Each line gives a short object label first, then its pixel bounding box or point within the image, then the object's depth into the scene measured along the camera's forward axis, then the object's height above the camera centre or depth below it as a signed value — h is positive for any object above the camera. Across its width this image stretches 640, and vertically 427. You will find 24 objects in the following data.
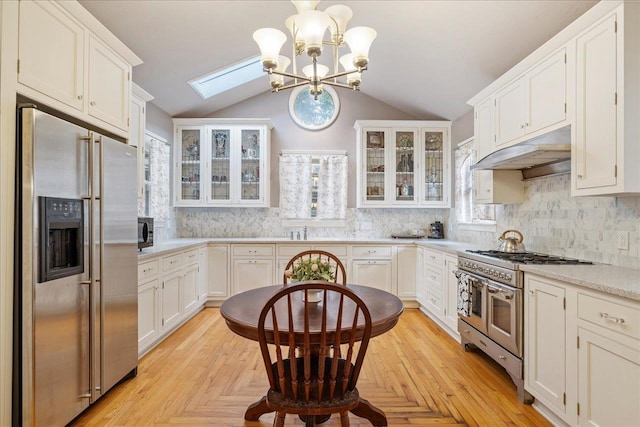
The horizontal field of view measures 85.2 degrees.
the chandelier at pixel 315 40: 1.86 +1.00
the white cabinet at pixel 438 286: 3.42 -0.81
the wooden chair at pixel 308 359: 1.45 -0.63
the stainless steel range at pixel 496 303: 2.30 -0.68
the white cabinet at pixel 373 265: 4.41 -0.67
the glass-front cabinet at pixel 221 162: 4.70 +0.69
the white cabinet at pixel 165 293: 2.89 -0.78
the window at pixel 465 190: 4.21 +0.29
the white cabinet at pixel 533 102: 2.28 +0.82
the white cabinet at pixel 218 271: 4.44 -0.75
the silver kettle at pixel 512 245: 2.88 -0.27
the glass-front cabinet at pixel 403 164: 4.74 +0.66
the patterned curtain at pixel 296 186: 4.94 +0.37
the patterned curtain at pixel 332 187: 4.96 +0.36
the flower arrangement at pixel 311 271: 2.01 -0.34
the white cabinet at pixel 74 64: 1.72 +0.86
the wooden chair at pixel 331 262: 2.45 -0.52
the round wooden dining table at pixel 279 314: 1.61 -0.51
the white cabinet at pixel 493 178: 3.16 +0.32
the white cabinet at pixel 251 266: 4.42 -0.68
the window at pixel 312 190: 4.95 +0.32
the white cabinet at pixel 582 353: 1.52 -0.71
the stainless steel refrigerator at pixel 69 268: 1.66 -0.31
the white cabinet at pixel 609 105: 1.80 +0.59
